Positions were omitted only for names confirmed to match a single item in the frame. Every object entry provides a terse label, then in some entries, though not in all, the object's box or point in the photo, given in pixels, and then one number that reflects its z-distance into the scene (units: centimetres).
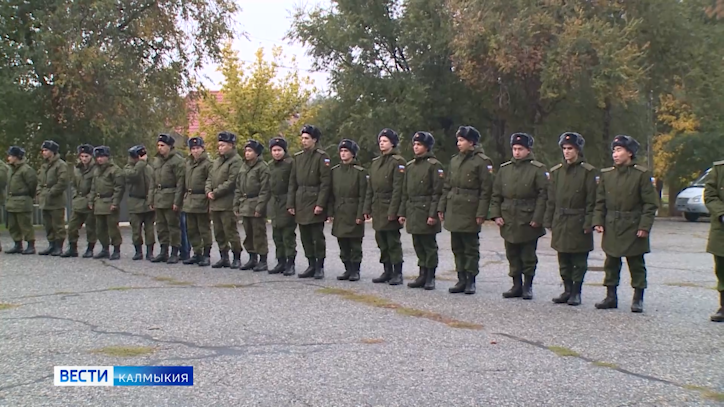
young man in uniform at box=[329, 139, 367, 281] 1034
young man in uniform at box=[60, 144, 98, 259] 1313
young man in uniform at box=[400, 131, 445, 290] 961
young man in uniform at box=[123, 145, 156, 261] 1276
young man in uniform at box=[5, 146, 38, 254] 1344
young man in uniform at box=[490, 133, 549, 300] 883
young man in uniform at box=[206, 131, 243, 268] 1164
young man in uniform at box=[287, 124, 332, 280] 1052
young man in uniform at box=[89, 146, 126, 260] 1277
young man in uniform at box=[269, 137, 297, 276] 1092
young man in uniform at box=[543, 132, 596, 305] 850
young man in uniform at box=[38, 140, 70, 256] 1324
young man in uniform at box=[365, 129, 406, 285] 992
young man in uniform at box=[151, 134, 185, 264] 1227
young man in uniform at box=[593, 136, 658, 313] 804
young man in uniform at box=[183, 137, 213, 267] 1192
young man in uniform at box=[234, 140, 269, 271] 1119
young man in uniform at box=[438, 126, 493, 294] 920
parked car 2459
